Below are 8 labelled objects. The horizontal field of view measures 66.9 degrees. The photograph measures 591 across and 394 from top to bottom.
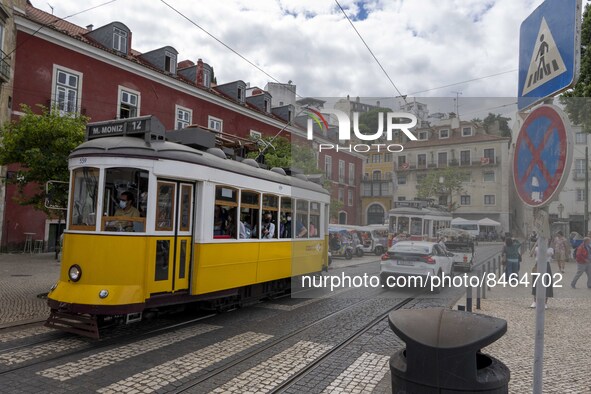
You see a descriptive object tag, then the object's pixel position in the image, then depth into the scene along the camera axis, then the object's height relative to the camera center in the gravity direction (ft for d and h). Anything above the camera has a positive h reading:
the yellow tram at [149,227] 21.85 -0.37
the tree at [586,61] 38.58 +14.98
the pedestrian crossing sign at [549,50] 8.96 +3.92
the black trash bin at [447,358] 8.98 -2.65
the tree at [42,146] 35.14 +5.95
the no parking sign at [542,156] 9.43 +1.72
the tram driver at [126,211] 22.65 +0.44
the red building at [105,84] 65.92 +24.30
